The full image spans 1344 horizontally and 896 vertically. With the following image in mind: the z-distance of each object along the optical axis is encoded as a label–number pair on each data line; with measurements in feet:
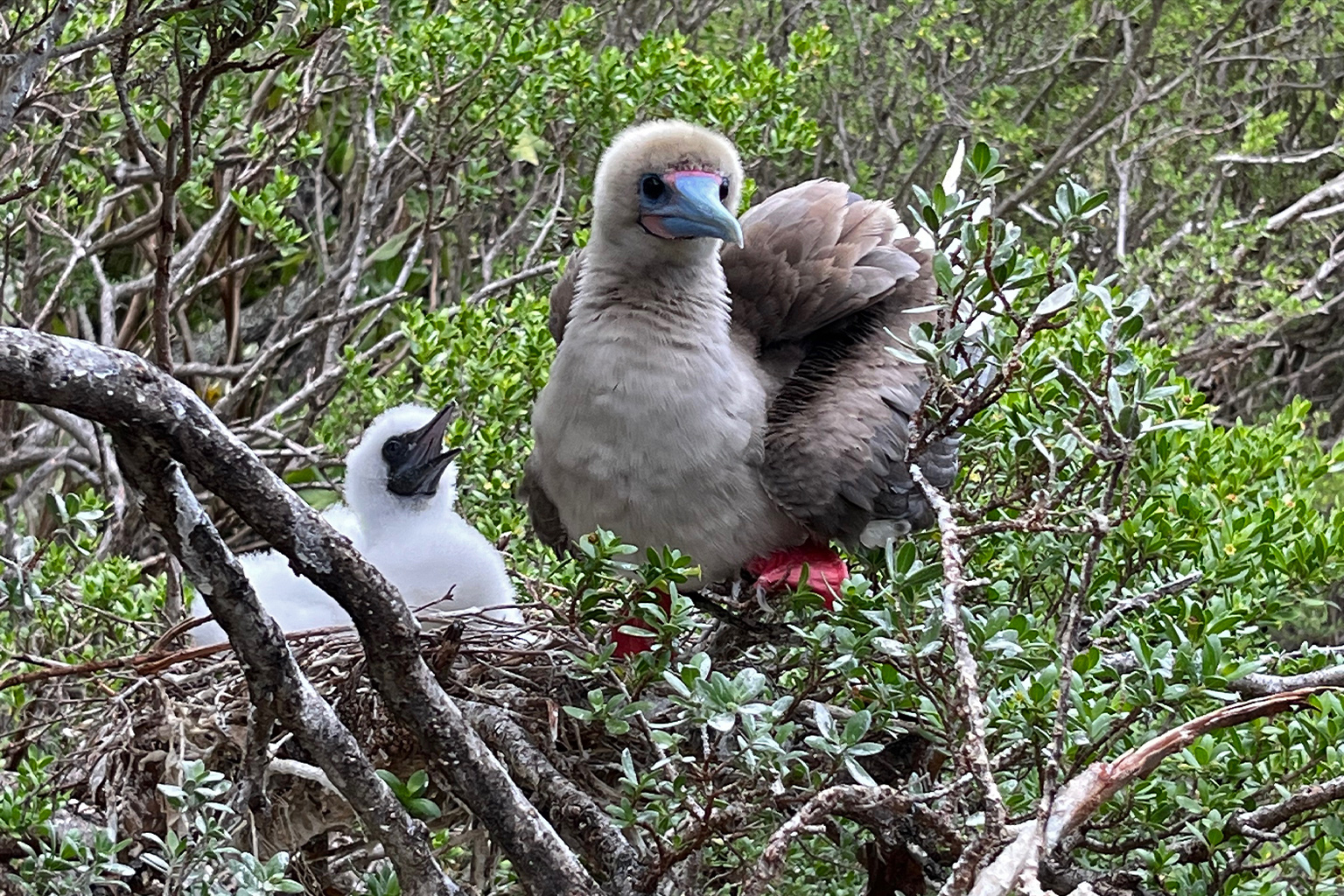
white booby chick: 10.71
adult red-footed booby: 9.40
